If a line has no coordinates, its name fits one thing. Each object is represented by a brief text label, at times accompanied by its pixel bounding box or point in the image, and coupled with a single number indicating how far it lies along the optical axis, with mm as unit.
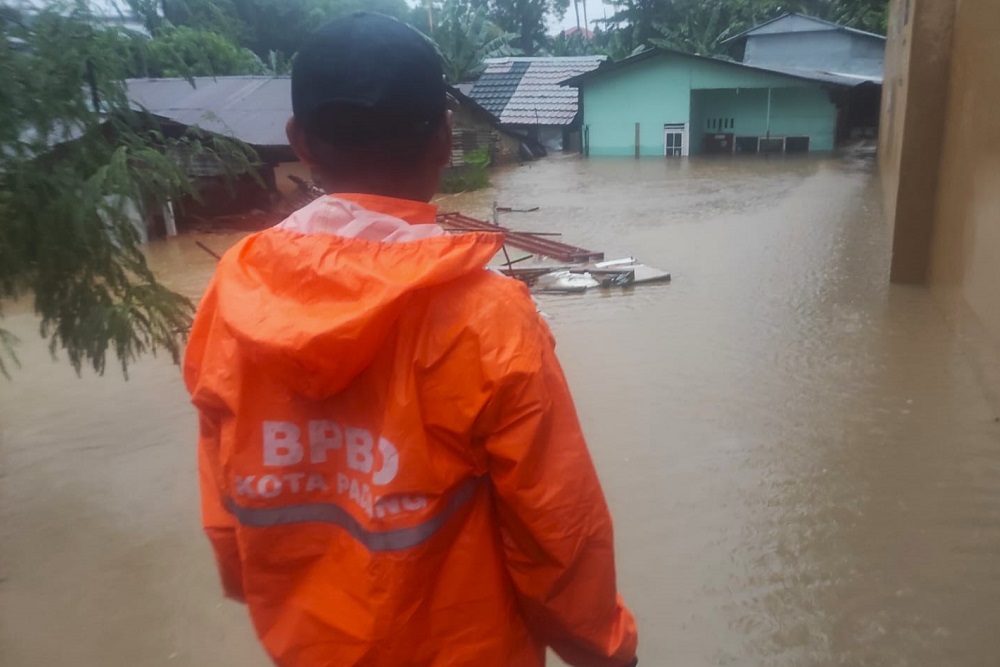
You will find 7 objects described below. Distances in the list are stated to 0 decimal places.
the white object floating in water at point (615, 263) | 8953
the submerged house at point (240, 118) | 13744
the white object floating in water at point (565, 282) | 8359
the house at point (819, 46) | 24281
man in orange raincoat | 1009
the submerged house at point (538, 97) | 25188
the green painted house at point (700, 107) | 21672
